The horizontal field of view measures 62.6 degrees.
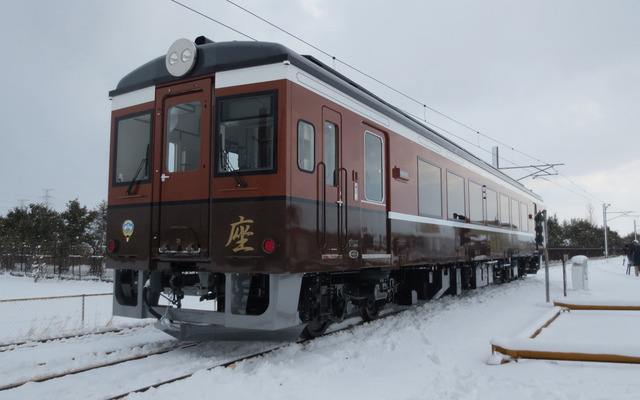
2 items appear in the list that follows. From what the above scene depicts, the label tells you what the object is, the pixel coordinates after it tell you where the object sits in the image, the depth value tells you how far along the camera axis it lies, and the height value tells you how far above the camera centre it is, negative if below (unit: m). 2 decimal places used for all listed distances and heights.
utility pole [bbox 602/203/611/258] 50.68 +3.69
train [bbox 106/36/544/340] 5.60 +0.67
